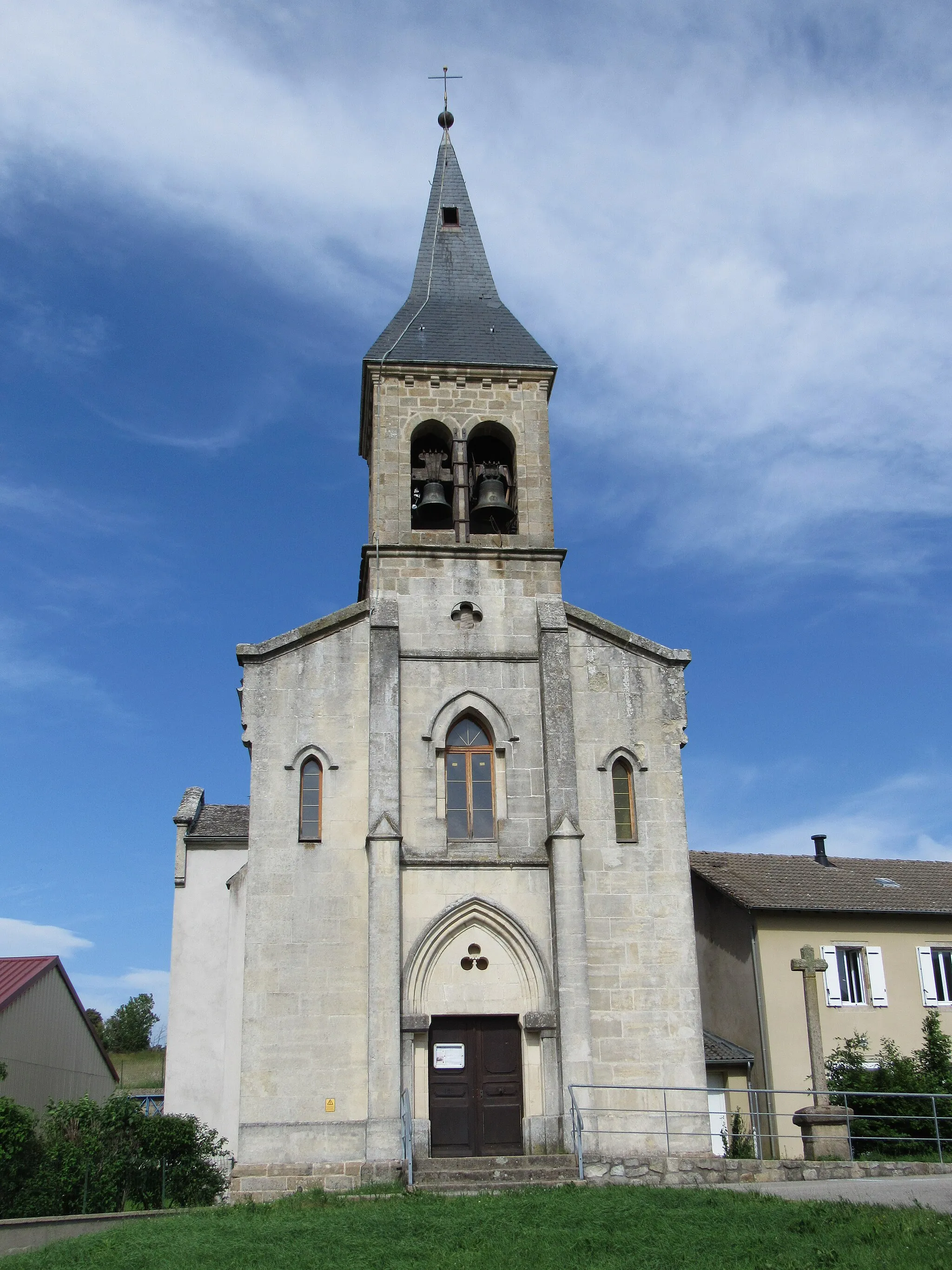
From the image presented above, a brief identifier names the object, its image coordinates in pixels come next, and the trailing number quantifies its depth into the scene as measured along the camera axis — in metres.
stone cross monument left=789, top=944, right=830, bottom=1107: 17.67
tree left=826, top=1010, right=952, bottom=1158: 21.75
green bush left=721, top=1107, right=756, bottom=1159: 21.62
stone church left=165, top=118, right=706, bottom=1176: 17.70
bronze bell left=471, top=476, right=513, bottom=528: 21.39
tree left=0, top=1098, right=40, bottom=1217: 16.67
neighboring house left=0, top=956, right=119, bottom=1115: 25.91
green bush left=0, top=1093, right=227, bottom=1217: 16.58
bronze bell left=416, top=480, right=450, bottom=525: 21.45
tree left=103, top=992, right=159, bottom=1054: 67.19
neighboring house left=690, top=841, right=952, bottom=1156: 25.50
